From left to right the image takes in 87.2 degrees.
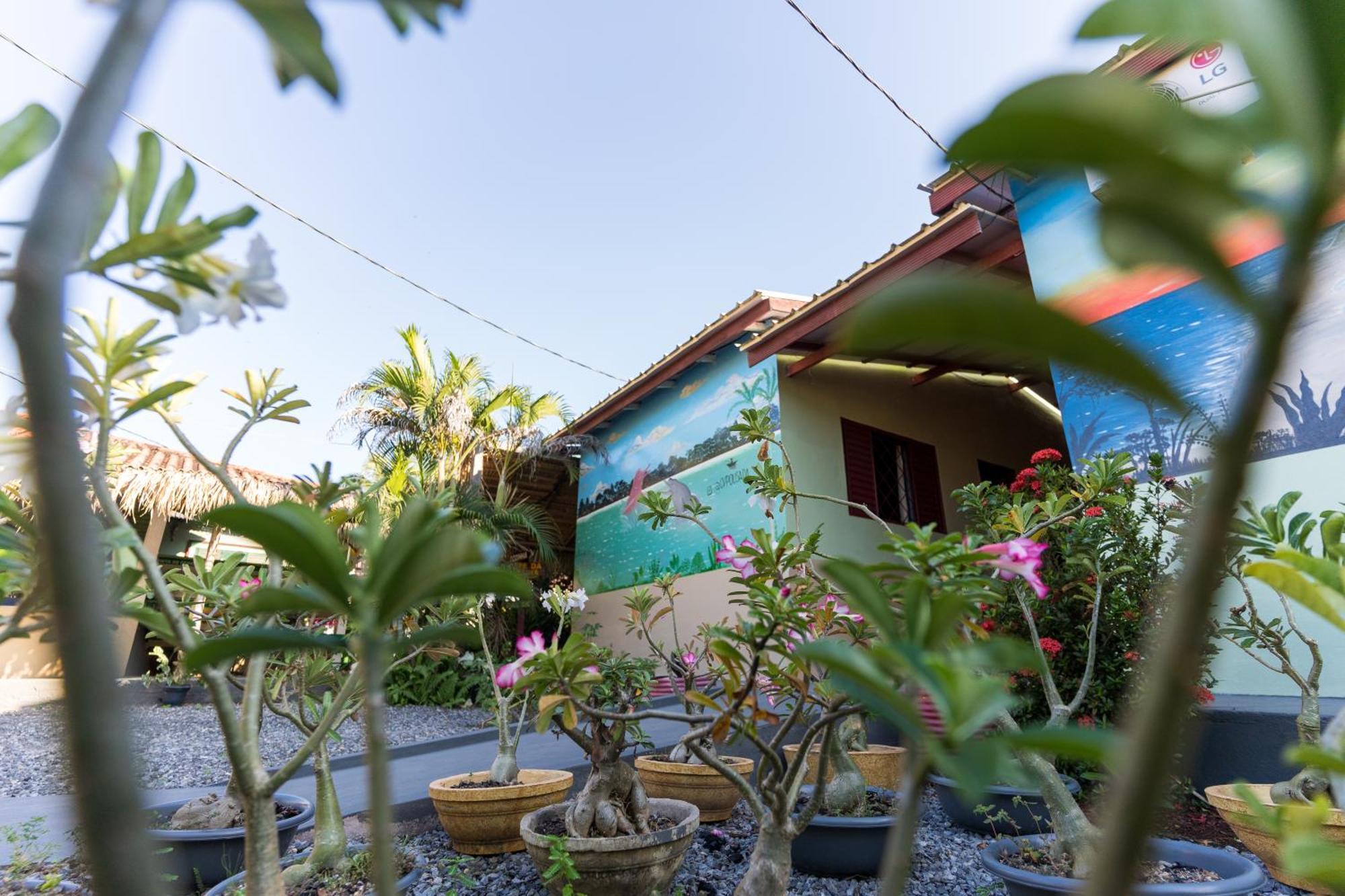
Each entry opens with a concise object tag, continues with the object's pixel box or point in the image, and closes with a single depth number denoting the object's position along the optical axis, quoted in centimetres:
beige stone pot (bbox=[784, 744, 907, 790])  330
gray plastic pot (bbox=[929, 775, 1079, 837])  267
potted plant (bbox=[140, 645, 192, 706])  741
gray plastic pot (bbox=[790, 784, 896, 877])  240
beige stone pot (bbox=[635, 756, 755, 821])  305
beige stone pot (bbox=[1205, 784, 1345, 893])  186
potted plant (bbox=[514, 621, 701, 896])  161
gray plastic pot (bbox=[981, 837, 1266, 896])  147
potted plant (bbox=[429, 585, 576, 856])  267
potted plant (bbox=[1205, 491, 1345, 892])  139
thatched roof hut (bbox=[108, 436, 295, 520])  700
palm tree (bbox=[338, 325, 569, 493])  791
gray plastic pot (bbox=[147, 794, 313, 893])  214
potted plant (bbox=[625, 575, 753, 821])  297
